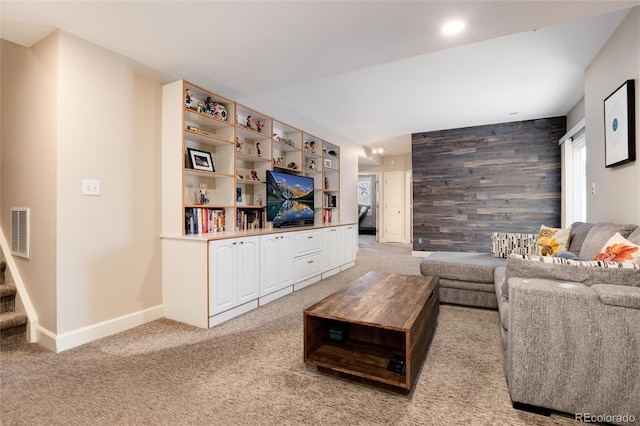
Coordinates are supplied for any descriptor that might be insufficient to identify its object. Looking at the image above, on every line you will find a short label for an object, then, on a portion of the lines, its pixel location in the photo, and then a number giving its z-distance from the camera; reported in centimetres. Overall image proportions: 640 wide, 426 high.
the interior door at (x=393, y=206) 872
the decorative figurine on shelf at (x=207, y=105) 305
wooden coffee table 163
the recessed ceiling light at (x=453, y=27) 208
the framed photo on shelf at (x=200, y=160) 298
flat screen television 374
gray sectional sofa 128
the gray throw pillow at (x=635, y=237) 192
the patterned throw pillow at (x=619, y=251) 170
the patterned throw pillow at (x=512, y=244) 333
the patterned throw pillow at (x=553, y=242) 284
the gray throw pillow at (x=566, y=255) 186
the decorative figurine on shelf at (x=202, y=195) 314
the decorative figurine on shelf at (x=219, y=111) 312
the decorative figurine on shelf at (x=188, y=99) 286
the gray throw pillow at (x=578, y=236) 270
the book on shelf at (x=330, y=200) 546
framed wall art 227
